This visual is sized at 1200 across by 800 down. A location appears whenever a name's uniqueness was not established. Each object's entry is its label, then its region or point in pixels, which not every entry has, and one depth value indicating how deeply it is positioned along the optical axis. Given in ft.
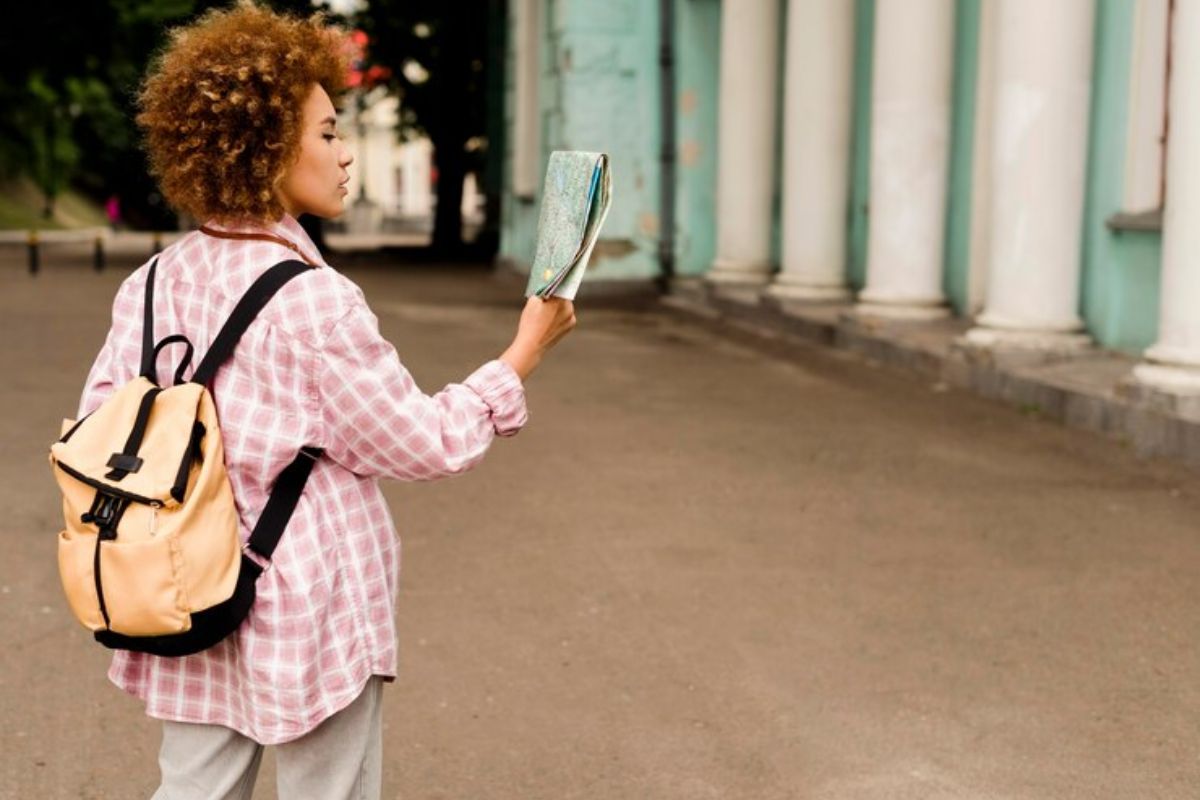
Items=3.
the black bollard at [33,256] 86.17
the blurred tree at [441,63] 104.06
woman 8.32
